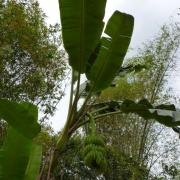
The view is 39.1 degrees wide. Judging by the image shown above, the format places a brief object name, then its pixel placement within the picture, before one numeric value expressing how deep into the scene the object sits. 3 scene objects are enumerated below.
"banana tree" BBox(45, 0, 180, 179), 1.64
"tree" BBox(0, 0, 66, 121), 4.31
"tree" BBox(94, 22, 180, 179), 5.02
